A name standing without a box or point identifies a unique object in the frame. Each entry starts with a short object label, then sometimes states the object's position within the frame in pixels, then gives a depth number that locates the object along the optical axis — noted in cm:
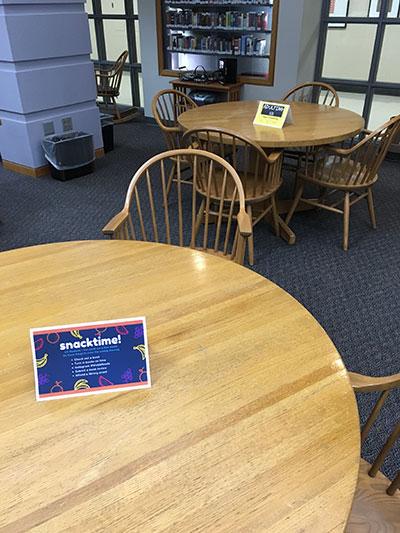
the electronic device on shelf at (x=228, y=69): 485
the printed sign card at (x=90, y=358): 83
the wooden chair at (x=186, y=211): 161
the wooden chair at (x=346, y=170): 262
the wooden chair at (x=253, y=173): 232
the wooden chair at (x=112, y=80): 582
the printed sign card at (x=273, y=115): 274
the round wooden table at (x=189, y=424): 68
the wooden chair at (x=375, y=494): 91
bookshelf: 466
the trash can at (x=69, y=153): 396
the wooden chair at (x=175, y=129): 301
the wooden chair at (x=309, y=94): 466
